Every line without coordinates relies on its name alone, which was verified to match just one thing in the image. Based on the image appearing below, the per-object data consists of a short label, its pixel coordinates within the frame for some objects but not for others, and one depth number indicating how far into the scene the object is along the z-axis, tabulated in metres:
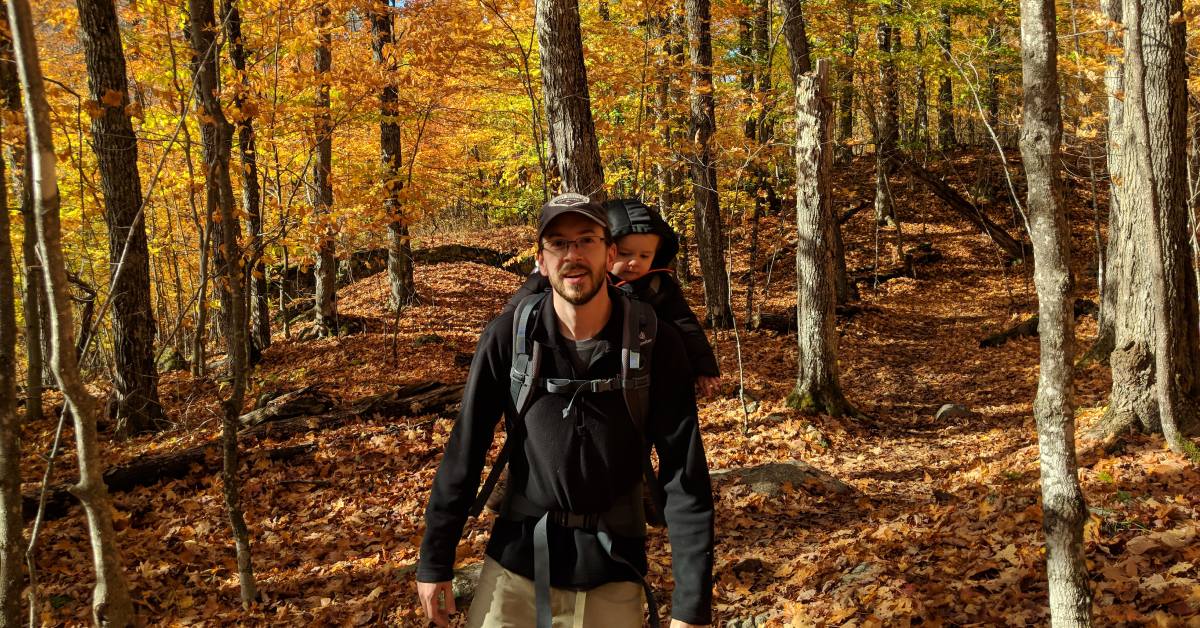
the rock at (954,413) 9.31
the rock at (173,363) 12.99
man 2.36
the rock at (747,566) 5.32
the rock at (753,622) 4.56
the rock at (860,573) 4.84
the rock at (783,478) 6.92
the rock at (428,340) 12.49
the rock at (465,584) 5.16
